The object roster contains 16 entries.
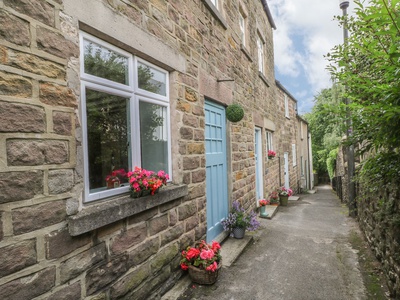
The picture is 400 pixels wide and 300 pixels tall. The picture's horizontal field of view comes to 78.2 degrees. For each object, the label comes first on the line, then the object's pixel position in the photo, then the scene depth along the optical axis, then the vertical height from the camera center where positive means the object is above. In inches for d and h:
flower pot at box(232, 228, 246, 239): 190.7 -62.9
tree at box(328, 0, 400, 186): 60.8 +12.1
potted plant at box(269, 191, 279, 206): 332.6 -65.5
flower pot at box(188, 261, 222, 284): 125.1 -63.0
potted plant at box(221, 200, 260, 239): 189.8 -55.8
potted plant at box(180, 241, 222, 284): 125.3 -57.5
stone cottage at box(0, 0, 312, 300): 62.8 +5.5
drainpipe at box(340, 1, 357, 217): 277.1 -22.1
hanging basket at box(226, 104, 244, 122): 186.9 +30.0
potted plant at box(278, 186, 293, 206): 351.3 -66.8
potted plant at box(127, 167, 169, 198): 97.3 -11.5
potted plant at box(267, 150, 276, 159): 330.7 -4.6
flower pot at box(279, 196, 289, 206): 351.3 -71.0
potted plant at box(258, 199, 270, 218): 268.2 -63.7
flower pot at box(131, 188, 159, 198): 97.7 -15.8
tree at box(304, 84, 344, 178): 883.4 +53.9
